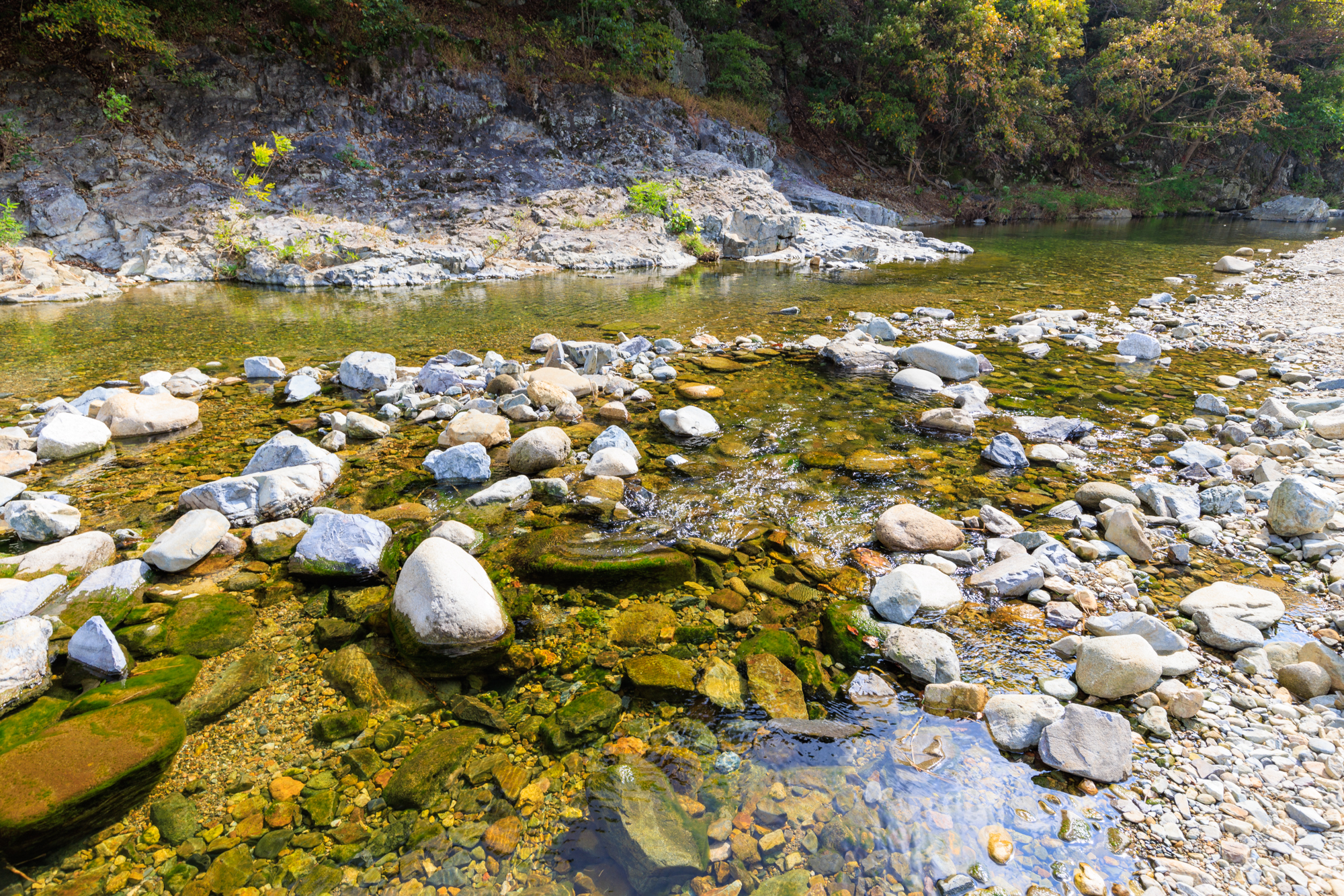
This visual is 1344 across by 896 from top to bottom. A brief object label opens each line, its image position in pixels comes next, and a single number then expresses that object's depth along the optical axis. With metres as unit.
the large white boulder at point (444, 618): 2.59
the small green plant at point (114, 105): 13.26
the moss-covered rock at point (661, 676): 2.46
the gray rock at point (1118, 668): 2.27
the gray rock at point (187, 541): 3.09
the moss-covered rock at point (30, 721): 2.08
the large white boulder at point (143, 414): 4.72
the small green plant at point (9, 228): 10.87
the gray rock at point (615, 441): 4.42
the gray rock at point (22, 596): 2.64
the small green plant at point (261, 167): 13.46
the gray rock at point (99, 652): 2.43
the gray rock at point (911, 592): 2.80
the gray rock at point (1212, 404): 5.03
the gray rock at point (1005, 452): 4.25
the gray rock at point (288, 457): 4.01
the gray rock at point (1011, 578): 2.92
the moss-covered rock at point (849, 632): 2.63
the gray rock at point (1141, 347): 6.76
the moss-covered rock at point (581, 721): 2.23
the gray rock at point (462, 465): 4.17
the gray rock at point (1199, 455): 4.04
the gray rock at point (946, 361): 6.17
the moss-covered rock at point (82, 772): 1.77
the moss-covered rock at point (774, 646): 2.62
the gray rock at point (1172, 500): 3.48
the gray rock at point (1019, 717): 2.14
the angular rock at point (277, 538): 3.29
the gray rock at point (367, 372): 5.86
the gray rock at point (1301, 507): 3.15
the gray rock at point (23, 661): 2.28
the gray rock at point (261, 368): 6.15
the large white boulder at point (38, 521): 3.33
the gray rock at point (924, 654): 2.45
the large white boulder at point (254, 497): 3.53
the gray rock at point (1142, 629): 2.42
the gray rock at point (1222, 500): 3.50
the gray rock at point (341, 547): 3.12
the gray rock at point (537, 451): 4.28
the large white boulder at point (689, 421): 4.83
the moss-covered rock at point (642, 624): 2.76
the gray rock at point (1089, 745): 1.98
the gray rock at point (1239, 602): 2.56
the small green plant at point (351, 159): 15.20
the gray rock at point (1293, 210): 26.66
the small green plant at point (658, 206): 15.81
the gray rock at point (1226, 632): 2.45
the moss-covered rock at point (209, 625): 2.64
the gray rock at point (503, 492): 3.87
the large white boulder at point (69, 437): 4.31
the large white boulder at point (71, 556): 2.98
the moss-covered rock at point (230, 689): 2.31
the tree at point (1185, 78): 25.11
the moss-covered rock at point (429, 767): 2.01
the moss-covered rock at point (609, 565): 3.15
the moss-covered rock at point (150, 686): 2.26
